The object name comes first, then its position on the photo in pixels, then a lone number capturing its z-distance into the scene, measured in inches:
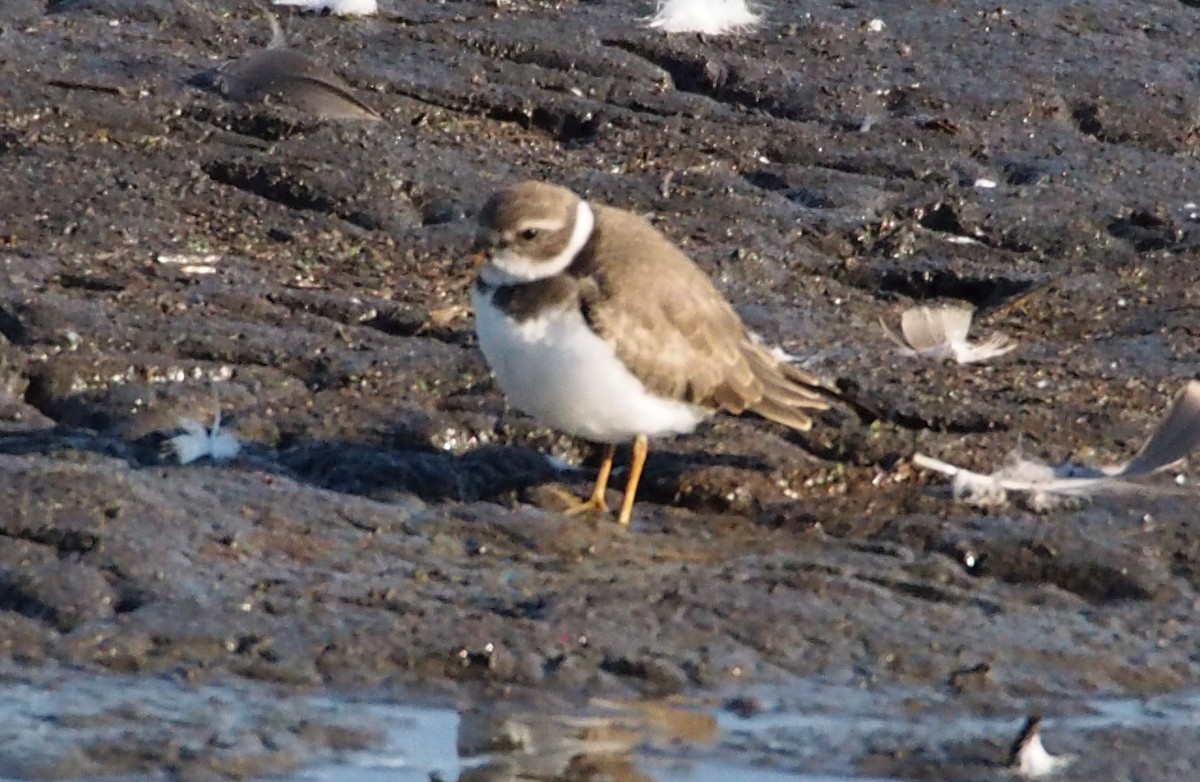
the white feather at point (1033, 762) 383.2
